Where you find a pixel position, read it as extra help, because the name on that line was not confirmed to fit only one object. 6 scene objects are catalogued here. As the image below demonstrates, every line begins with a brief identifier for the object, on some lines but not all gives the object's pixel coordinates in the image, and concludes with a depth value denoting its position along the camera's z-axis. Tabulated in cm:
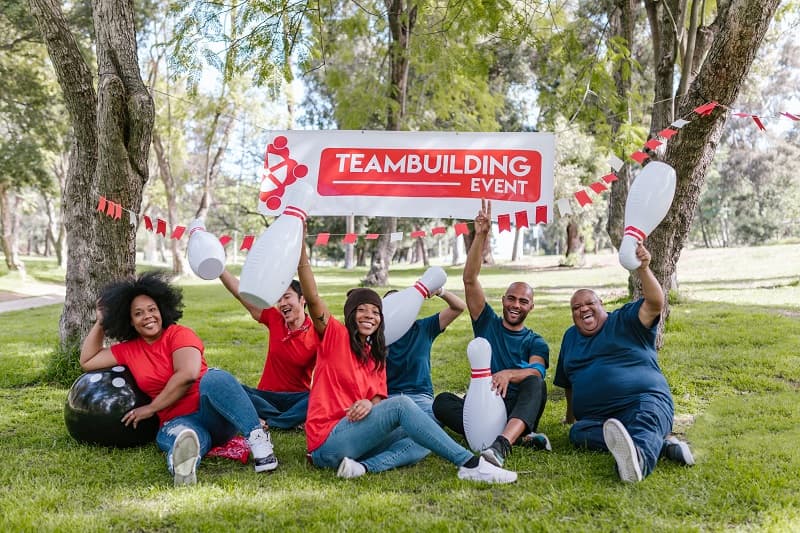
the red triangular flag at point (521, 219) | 432
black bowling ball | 374
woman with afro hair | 358
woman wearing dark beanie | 331
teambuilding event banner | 462
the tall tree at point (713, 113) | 453
